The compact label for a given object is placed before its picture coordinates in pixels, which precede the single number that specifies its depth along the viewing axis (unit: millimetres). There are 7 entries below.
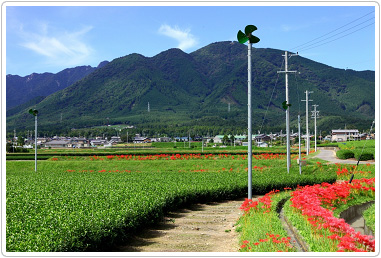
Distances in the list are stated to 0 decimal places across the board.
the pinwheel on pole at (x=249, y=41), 13461
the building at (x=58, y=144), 139625
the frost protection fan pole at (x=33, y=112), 31448
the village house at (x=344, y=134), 130625
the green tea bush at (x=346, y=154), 42875
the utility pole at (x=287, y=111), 26055
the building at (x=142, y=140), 164562
